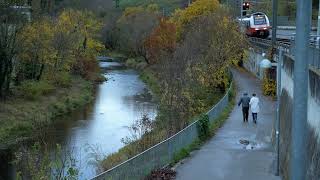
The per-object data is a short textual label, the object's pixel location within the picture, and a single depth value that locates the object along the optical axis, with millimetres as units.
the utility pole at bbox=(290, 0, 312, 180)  6855
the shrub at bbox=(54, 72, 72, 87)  54094
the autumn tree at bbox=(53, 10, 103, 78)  52781
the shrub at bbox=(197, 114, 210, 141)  23125
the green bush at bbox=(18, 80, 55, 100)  44888
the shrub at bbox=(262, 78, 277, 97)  37153
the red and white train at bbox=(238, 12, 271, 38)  63100
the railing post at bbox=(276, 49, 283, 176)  17047
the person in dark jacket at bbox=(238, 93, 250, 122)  27031
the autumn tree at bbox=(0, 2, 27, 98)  42344
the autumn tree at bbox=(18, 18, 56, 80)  45344
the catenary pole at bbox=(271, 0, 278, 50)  37250
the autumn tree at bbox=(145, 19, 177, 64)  60281
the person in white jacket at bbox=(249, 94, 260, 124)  26512
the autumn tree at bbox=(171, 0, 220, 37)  55000
